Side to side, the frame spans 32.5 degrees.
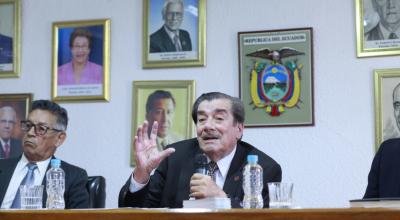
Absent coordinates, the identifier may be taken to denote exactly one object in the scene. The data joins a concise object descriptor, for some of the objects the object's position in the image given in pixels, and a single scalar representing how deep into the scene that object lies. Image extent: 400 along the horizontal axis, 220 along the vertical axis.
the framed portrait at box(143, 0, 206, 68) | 4.63
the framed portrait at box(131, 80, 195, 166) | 4.61
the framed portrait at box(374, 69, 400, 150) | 4.26
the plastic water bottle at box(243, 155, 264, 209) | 2.63
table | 1.79
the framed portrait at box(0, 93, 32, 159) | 4.89
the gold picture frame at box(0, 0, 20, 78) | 5.00
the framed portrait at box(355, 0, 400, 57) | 4.30
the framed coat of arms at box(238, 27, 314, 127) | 4.43
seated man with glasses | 3.93
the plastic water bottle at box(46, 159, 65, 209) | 2.95
